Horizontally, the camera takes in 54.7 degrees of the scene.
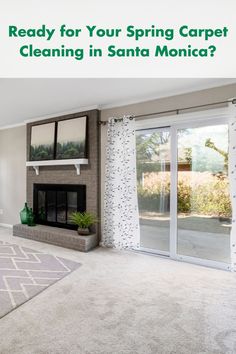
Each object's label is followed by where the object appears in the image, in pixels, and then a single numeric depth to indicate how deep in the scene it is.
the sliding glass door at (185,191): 3.17
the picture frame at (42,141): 4.50
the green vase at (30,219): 4.56
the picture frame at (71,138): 4.09
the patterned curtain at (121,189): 3.70
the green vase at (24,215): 4.63
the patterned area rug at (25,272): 2.34
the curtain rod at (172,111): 2.96
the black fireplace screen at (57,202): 4.24
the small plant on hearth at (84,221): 3.86
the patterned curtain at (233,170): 2.87
